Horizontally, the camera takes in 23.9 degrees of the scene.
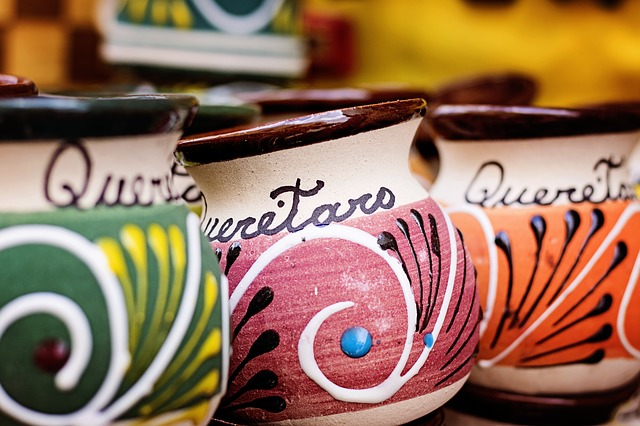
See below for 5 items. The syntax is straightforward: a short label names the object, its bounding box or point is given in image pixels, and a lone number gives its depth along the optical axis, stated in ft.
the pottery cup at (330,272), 1.28
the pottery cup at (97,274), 1.12
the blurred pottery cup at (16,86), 1.25
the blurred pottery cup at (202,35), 2.17
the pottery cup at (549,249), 1.48
